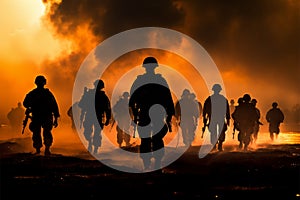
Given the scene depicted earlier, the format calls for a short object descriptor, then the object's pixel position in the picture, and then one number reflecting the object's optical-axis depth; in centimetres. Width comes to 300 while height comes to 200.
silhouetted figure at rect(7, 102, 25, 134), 4088
